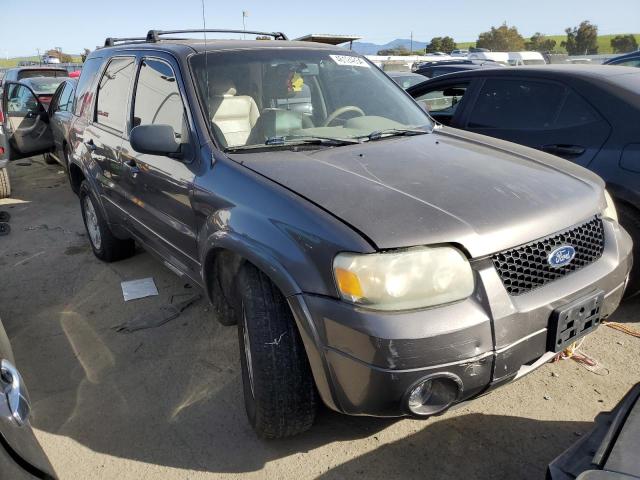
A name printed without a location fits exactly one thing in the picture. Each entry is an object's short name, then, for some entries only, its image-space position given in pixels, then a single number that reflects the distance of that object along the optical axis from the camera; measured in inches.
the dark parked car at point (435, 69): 466.3
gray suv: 73.0
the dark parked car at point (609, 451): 56.8
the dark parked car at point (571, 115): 128.1
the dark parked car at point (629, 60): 382.3
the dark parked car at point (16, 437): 53.5
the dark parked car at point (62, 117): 213.0
